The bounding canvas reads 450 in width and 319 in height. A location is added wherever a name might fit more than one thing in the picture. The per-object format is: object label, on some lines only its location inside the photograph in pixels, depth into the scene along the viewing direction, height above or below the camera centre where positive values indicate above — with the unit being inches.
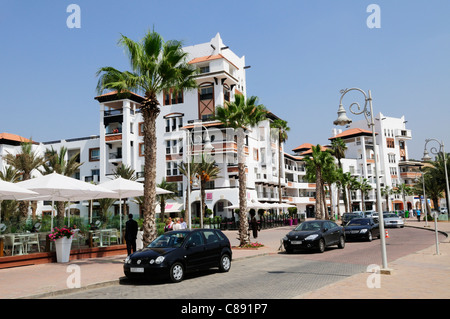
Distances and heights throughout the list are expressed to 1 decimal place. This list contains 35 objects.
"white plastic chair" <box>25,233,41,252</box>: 622.8 -44.6
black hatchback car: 425.7 -54.9
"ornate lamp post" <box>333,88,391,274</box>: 439.8 +100.0
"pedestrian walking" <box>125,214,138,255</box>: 616.4 -36.8
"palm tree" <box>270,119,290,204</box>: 2532.0 +477.8
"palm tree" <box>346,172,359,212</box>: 2955.2 +121.6
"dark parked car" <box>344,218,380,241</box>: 949.2 -70.6
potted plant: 641.6 -46.8
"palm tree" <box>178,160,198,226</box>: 1757.3 +176.8
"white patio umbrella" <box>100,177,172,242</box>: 772.6 +44.0
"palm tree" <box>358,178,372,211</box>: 3354.8 +101.0
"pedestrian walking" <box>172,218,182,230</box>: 780.3 -33.1
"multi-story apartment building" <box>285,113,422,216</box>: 3587.6 +361.9
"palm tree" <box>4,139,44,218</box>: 1454.2 +193.3
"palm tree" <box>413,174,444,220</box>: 2091.9 +54.4
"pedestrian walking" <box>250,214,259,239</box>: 1091.7 -62.9
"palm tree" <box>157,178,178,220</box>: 1911.9 +62.8
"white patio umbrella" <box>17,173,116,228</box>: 638.5 +42.3
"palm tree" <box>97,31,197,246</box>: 639.8 +222.7
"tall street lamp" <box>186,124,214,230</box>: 912.3 +141.4
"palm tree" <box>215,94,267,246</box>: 867.4 +201.0
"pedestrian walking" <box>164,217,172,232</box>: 814.1 -36.6
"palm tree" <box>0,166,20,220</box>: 1267.2 +21.3
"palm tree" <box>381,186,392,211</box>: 3559.5 +62.9
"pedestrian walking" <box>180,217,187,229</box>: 802.4 -34.6
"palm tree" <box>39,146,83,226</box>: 1435.8 +179.1
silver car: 1533.0 -88.2
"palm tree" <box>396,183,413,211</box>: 3708.2 +86.2
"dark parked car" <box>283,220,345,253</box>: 720.3 -64.9
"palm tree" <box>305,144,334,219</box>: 1797.7 +183.3
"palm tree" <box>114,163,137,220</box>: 1934.1 +184.2
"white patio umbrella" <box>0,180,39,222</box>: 571.2 +36.9
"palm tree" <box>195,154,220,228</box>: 1749.5 +170.0
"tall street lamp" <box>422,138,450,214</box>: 1073.6 +124.4
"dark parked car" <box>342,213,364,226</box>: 1569.4 -63.7
